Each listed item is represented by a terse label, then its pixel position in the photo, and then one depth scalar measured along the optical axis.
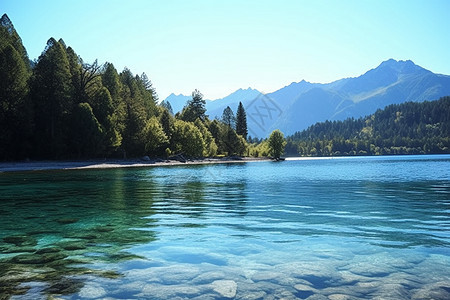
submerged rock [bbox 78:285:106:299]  7.24
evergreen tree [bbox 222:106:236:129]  179.00
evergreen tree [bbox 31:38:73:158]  80.76
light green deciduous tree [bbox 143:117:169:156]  102.12
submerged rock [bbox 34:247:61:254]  11.20
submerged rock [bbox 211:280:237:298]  7.39
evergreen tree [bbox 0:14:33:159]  72.38
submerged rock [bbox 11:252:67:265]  10.11
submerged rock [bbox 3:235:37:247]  12.49
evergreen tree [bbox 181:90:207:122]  155.38
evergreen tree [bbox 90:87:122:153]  87.88
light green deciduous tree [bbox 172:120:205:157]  116.62
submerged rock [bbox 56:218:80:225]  16.67
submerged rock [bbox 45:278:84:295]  7.48
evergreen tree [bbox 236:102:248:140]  180.38
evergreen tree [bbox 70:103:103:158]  82.12
